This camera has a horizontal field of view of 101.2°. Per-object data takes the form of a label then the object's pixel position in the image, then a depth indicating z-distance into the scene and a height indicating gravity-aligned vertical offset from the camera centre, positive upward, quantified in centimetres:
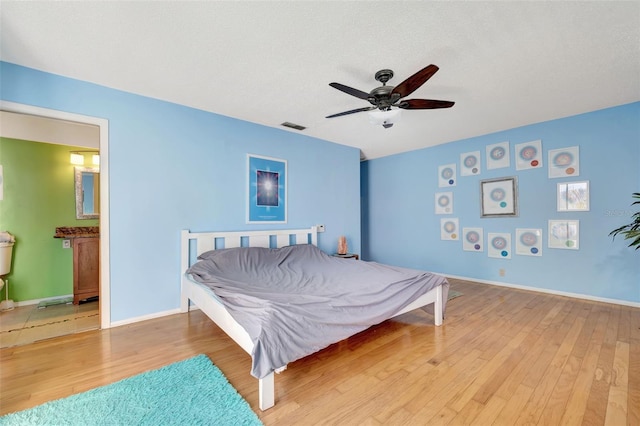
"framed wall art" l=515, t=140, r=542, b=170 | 382 +86
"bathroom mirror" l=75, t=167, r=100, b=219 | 384 +37
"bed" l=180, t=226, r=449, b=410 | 160 -66
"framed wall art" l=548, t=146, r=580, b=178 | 353 +69
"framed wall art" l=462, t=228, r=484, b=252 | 439 -44
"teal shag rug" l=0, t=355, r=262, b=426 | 141 -109
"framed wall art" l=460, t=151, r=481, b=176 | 441 +85
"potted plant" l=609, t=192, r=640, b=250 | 271 -19
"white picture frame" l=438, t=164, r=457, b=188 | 469 +69
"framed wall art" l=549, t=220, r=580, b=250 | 352 -30
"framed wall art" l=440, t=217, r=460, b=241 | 467 -28
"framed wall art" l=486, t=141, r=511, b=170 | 411 +92
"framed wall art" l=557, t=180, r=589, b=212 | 346 +22
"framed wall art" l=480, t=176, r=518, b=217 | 404 +26
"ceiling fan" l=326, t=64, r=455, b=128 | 202 +101
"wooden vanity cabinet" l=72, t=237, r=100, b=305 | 339 -67
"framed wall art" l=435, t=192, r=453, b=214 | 473 +20
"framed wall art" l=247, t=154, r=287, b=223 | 366 +37
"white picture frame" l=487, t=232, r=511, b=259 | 410 -50
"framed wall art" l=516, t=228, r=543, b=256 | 382 -43
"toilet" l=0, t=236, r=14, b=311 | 311 -55
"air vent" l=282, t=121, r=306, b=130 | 377 +132
